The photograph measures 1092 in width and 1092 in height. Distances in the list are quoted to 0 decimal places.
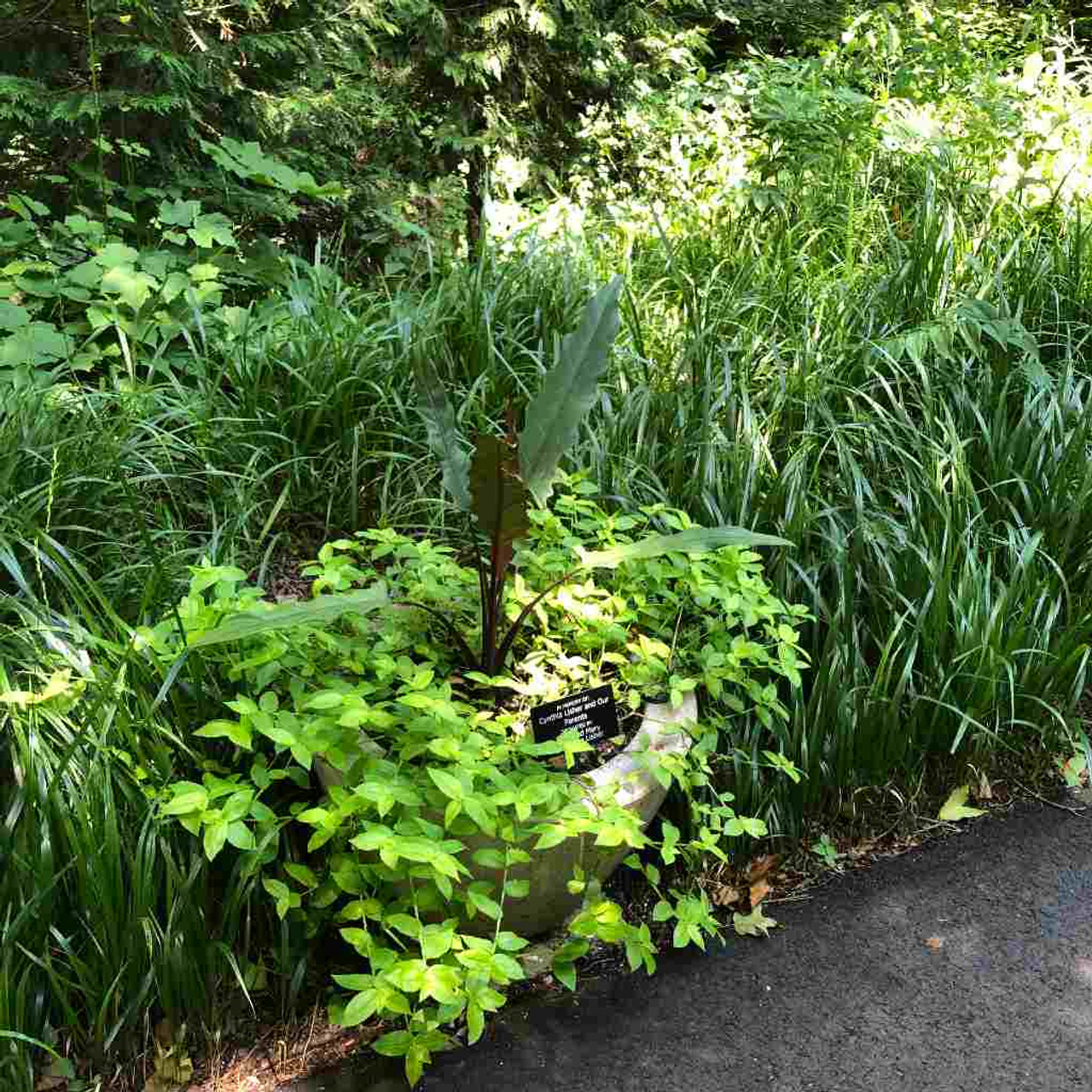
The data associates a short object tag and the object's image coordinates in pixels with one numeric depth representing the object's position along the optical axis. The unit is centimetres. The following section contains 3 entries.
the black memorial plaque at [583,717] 235
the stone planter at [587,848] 231
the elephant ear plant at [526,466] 235
